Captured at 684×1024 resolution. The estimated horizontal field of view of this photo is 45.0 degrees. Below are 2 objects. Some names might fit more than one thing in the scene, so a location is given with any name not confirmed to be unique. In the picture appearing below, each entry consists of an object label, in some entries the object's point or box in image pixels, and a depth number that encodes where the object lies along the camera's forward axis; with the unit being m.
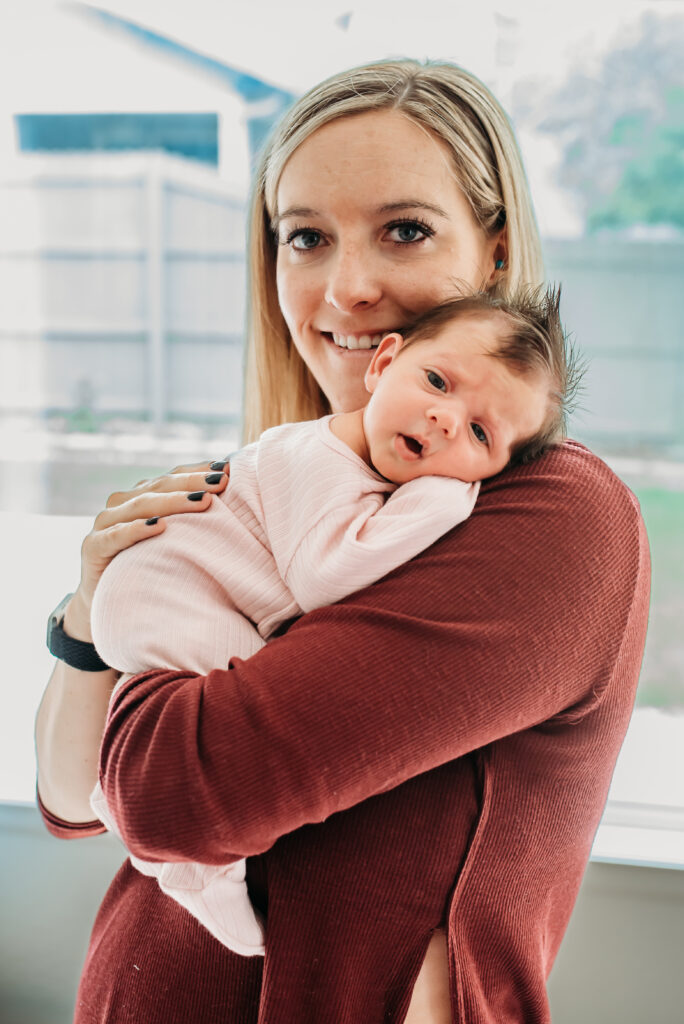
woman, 0.71
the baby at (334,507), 0.82
